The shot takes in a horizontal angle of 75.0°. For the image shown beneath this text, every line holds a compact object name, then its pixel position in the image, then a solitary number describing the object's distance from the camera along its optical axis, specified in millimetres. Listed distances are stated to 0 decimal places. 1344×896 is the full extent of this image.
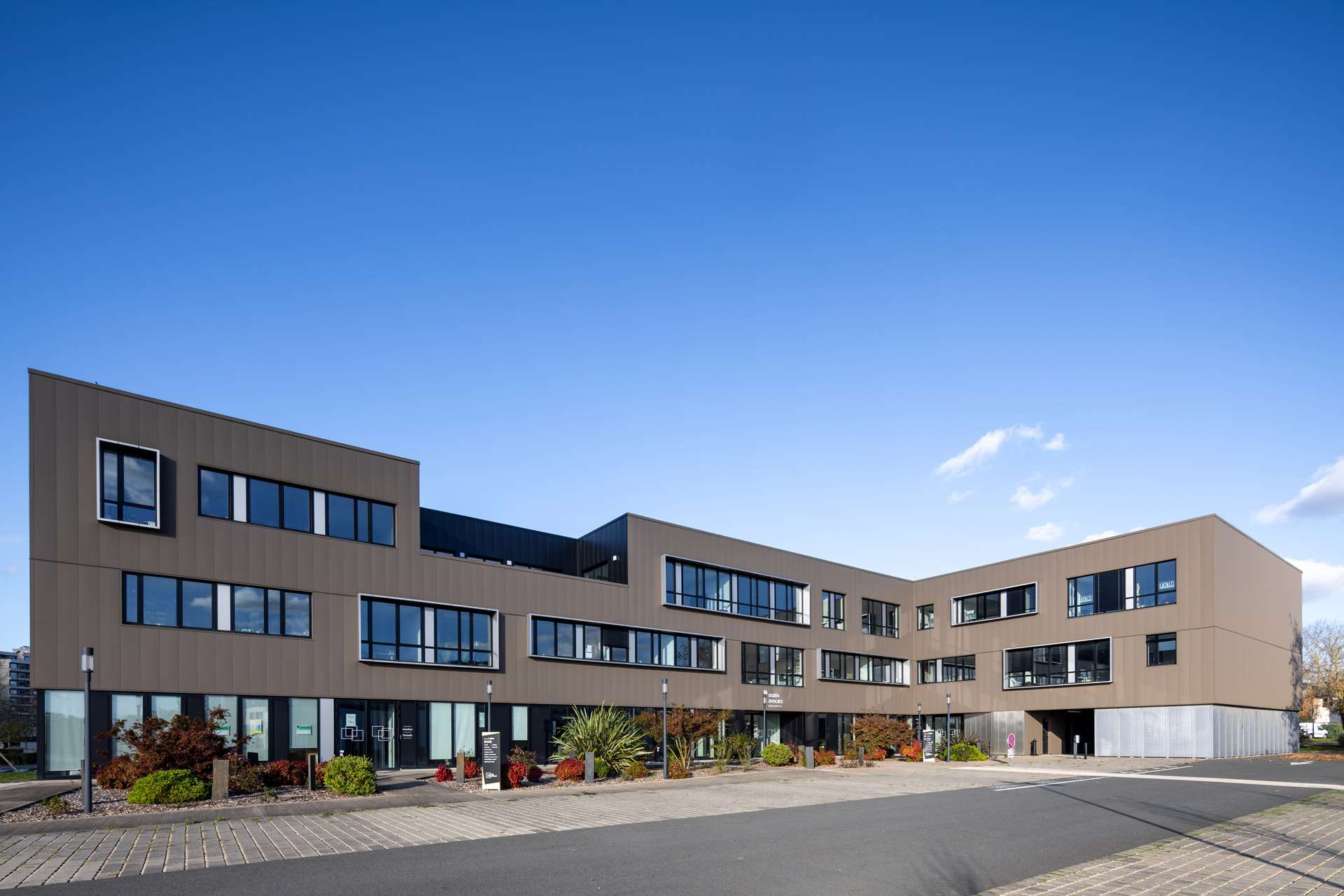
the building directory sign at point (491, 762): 22734
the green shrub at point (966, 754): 41125
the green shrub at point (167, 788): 18062
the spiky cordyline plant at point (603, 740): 26484
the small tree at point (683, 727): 29844
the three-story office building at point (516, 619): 23594
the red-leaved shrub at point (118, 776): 20591
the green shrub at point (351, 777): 20203
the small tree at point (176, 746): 19281
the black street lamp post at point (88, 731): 16703
